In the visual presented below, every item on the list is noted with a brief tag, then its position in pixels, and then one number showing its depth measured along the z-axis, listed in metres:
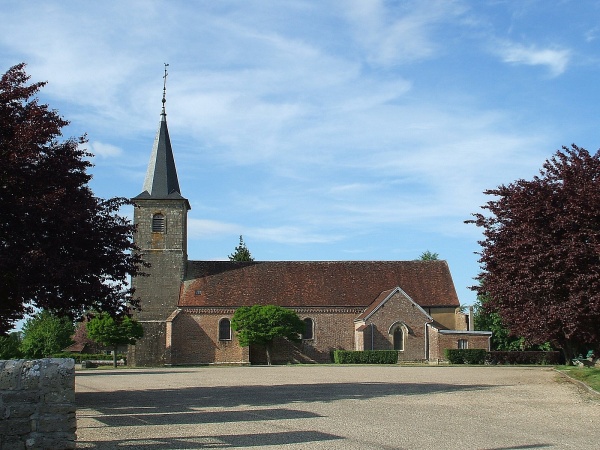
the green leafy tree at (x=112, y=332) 48.09
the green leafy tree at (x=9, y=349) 50.13
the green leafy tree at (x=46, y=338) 64.12
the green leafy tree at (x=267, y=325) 49.28
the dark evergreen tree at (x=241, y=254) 79.31
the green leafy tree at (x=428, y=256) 96.12
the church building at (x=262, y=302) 50.62
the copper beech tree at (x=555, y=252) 21.55
